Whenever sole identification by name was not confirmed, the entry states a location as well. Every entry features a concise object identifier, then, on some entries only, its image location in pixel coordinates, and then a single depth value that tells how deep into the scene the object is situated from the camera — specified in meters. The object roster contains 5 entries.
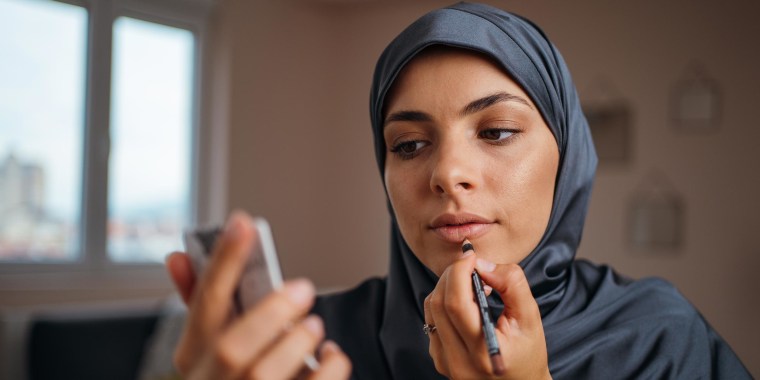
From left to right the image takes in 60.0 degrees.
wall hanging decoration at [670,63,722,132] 3.49
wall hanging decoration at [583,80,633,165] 3.74
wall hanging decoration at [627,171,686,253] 3.59
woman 0.70
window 3.52
